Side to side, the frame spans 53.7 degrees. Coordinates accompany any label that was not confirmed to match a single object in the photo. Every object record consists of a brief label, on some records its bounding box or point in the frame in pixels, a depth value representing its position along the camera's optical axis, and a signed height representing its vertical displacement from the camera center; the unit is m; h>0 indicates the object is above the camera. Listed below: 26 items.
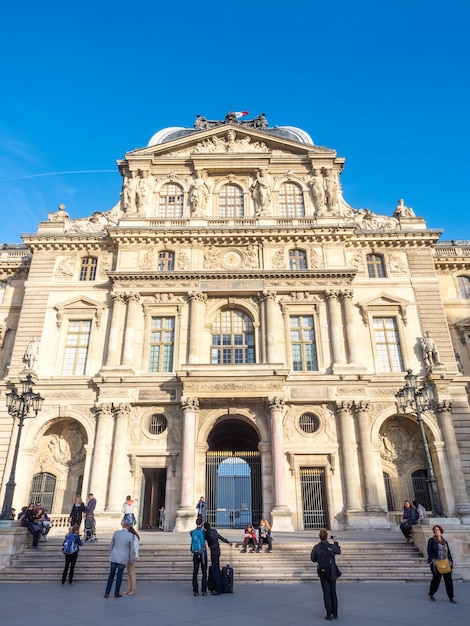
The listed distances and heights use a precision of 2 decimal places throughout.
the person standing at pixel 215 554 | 11.83 -0.76
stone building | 25.05 +9.94
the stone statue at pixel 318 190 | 31.83 +21.04
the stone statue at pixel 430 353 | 27.19 +9.05
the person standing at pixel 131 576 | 11.72 -1.25
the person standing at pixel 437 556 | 10.98 -0.78
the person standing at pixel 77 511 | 17.25 +0.40
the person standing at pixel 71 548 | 13.08 -0.65
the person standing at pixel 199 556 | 11.76 -0.79
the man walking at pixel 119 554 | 11.18 -0.70
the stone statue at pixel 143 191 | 32.12 +21.24
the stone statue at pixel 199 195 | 31.86 +20.70
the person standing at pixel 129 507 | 19.36 +0.59
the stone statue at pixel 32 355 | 27.01 +9.05
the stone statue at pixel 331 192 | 31.83 +20.78
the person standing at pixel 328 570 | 9.16 -0.91
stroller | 18.05 -0.26
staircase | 14.46 -1.26
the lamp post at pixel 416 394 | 17.99 +4.62
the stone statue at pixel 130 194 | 32.03 +21.00
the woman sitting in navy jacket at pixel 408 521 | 17.20 +0.00
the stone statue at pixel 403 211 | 32.75 +20.05
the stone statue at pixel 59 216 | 32.47 +19.71
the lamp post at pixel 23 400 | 18.12 +4.44
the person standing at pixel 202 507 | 20.16 +0.61
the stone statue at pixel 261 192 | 31.84 +20.95
